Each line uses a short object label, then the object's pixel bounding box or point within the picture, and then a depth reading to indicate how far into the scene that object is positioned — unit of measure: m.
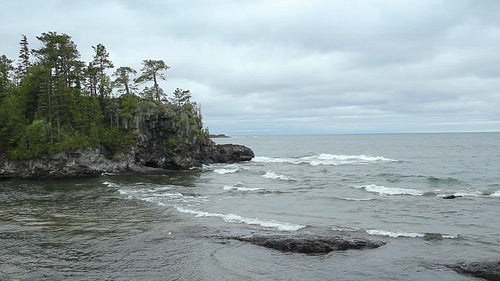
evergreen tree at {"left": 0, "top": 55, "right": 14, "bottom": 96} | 50.25
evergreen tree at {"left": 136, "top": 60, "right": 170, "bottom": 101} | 60.47
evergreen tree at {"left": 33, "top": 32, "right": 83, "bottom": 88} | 49.38
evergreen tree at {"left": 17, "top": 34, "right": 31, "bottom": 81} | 61.56
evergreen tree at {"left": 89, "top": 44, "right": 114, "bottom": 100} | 54.59
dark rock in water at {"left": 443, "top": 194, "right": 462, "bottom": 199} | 27.84
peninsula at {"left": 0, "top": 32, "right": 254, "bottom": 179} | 41.34
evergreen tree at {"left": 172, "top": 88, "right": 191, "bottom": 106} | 72.12
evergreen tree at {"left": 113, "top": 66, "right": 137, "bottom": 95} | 57.41
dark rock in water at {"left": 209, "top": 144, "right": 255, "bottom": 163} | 64.94
